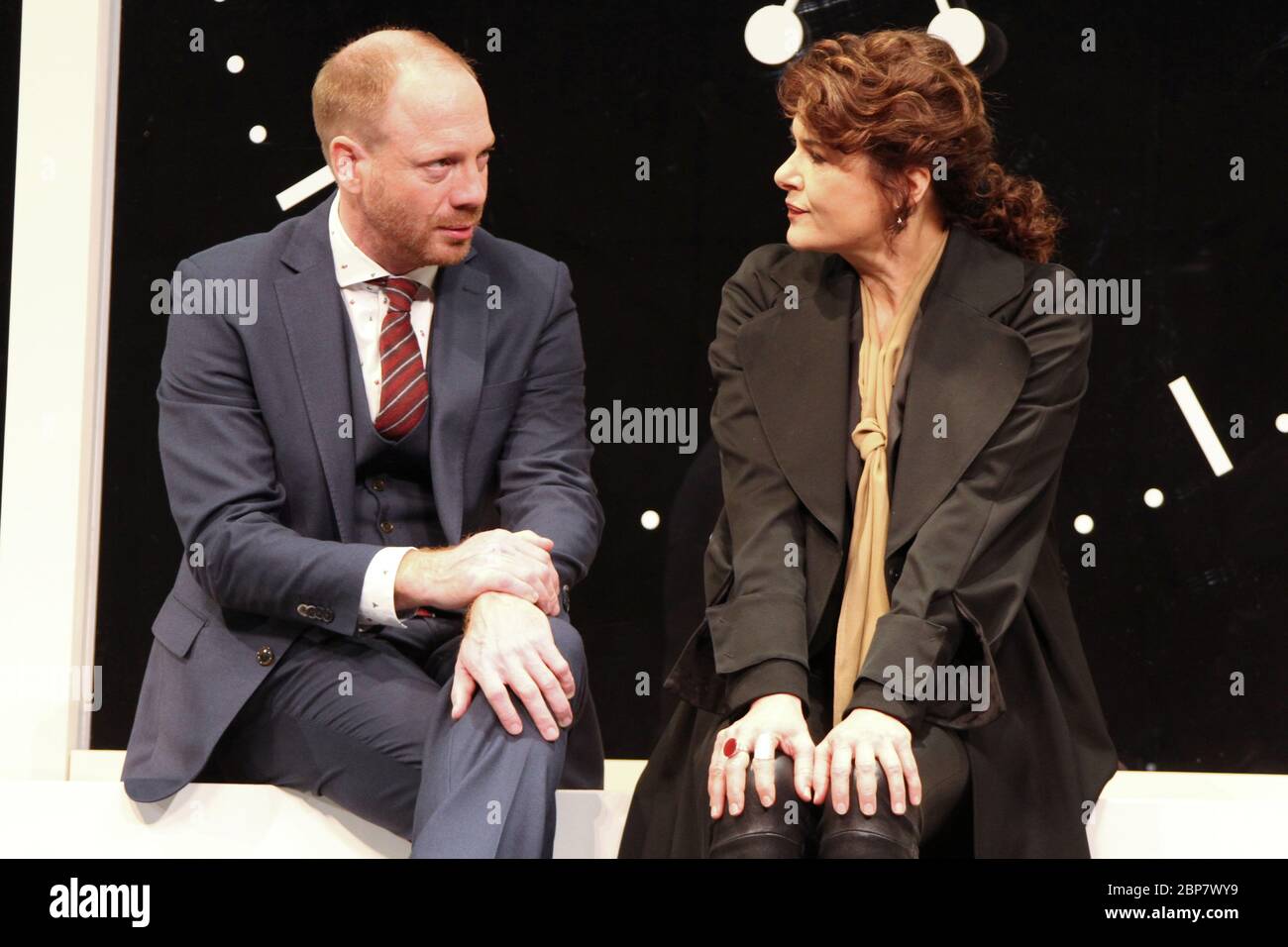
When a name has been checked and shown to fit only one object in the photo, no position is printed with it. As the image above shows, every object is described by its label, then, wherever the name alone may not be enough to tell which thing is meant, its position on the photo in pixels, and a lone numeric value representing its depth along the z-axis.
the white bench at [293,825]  5.08
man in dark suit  4.98
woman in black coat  4.80
